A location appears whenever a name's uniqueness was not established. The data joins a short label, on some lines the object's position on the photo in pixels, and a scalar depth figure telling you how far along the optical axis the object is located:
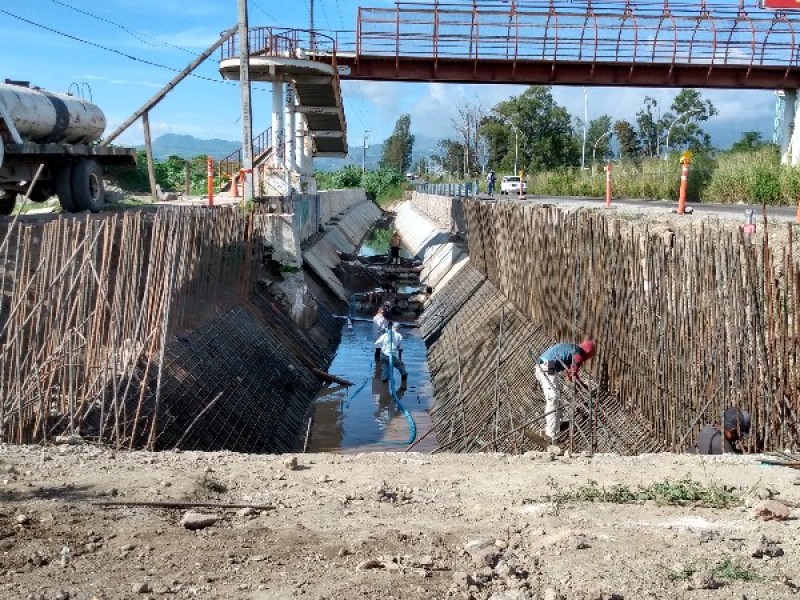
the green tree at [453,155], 102.19
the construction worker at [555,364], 10.01
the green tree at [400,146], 133.75
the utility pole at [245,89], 23.67
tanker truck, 16.05
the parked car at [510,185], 53.47
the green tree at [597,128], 106.29
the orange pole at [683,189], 17.59
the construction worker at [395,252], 32.53
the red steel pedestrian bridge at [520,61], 26.92
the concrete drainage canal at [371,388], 14.42
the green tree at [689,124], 77.69
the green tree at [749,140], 61.28
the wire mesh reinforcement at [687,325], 7.39
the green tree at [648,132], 84.31
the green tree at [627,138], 88.25
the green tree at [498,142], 80.00
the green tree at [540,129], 74.94
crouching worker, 7.61
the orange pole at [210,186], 24.52
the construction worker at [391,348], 16.72
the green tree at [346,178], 75.12
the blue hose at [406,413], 14.21
